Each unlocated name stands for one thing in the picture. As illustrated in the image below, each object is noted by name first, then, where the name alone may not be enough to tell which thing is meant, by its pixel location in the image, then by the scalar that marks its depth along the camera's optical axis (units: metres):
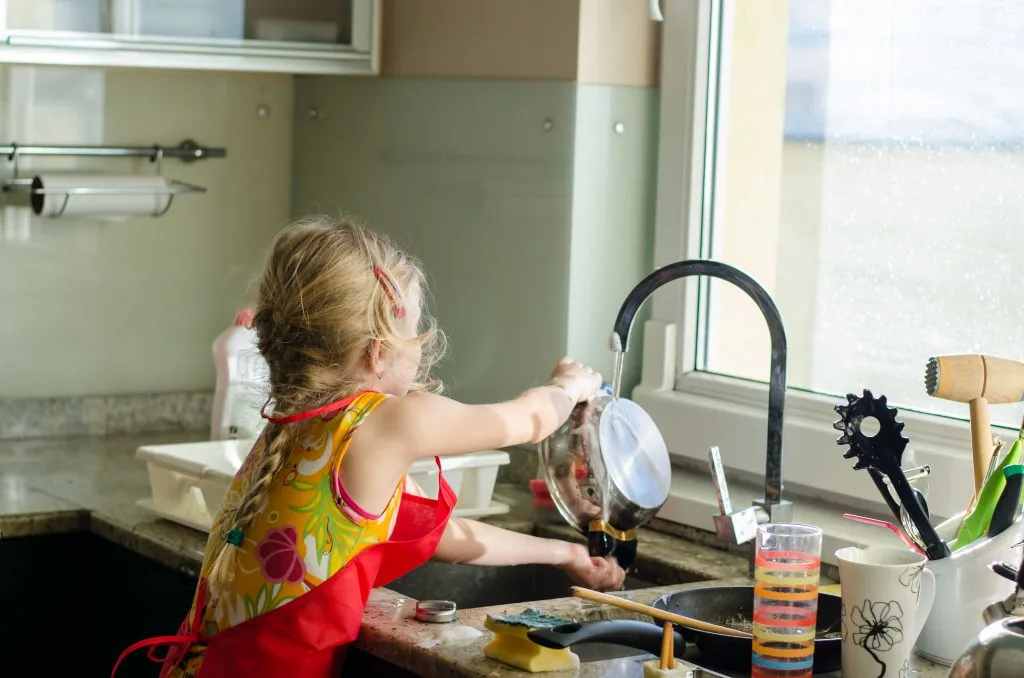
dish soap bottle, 3.80
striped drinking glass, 2.88
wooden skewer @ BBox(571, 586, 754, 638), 2.94
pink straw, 3.03
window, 3.35
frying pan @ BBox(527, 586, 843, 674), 2.86
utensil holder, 2.98
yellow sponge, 2.88
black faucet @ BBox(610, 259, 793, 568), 3.29
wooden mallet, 3.09
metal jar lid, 3.04
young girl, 3.03
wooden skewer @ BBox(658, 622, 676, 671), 2.86
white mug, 2.85
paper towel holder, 4.00
